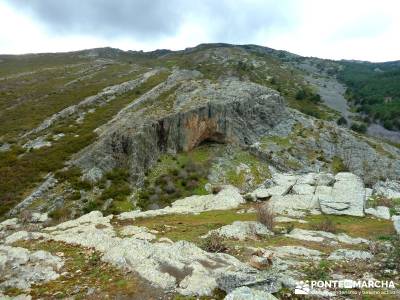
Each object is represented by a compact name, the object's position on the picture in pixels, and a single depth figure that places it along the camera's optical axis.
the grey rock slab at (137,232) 25.02
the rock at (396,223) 26.65
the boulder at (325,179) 44.06
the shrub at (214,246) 21.14
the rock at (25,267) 17.73
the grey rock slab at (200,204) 35.81
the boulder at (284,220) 31.14
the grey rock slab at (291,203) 35.56
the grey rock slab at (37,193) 41.62
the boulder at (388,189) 41.30
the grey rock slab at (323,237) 25.09
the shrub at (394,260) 17.67
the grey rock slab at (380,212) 33.50
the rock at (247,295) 13.42
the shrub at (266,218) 27.93
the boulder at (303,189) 41.53
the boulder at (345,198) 35.00
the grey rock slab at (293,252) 20.34
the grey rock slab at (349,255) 19.98
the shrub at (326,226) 28.36
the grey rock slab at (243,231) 25.15
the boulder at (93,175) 48.44
